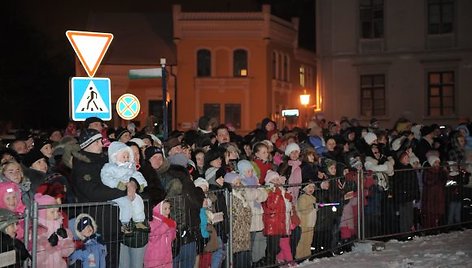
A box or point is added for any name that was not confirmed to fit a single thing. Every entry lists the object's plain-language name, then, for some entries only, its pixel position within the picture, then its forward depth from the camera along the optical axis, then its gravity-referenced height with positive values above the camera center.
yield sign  9.34 +1.14
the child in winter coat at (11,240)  5.71 -1.03
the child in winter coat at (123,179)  6.71 -0.57
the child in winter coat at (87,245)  6.52 -1.23
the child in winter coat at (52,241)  6.13 -1.13
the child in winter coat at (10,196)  6.16 -0.69
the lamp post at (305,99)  33.63 +1.26
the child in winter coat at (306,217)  9.55 -1.41
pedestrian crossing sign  9.07 +0.38
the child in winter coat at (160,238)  7.20 -1.29
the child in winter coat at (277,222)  9.07 -1.40
